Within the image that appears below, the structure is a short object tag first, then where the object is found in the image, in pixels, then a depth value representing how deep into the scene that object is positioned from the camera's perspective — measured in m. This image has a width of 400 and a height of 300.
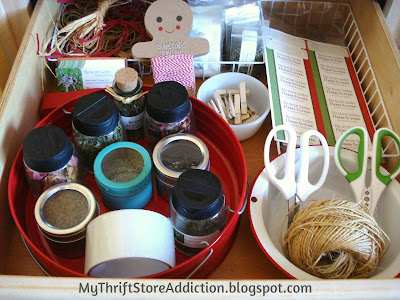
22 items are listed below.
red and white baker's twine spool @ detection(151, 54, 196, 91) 0.76
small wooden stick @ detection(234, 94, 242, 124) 0.78
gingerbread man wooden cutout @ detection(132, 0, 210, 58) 0.77
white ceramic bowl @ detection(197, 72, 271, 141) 0.81
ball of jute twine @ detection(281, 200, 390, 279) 0.53
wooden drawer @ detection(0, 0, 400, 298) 0.41
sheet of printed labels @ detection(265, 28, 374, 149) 0.77
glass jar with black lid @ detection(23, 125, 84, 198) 0.57
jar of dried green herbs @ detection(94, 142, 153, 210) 0.59
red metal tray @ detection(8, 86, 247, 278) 0.54
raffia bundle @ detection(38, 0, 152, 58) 0.81
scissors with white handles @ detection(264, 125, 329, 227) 0.63
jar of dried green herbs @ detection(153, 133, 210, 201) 0.62
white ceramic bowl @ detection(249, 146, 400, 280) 0.55
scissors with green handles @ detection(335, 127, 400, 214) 0.63
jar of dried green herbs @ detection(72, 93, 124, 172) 0.61
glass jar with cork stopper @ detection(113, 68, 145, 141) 0.65
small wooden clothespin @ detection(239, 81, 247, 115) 0.80
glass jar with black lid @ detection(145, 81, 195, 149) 0.62
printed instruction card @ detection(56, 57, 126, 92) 0.77
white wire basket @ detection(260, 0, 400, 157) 0.90
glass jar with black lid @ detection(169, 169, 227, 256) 0.53
